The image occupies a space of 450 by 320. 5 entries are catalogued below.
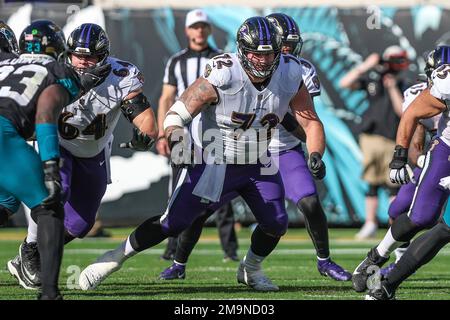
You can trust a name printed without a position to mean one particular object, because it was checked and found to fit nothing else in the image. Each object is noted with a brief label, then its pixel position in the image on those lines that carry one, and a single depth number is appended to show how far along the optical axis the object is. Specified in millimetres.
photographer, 21969
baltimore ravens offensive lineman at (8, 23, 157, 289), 12586
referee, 17109
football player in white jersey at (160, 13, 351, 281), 13820
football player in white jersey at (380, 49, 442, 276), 13578
